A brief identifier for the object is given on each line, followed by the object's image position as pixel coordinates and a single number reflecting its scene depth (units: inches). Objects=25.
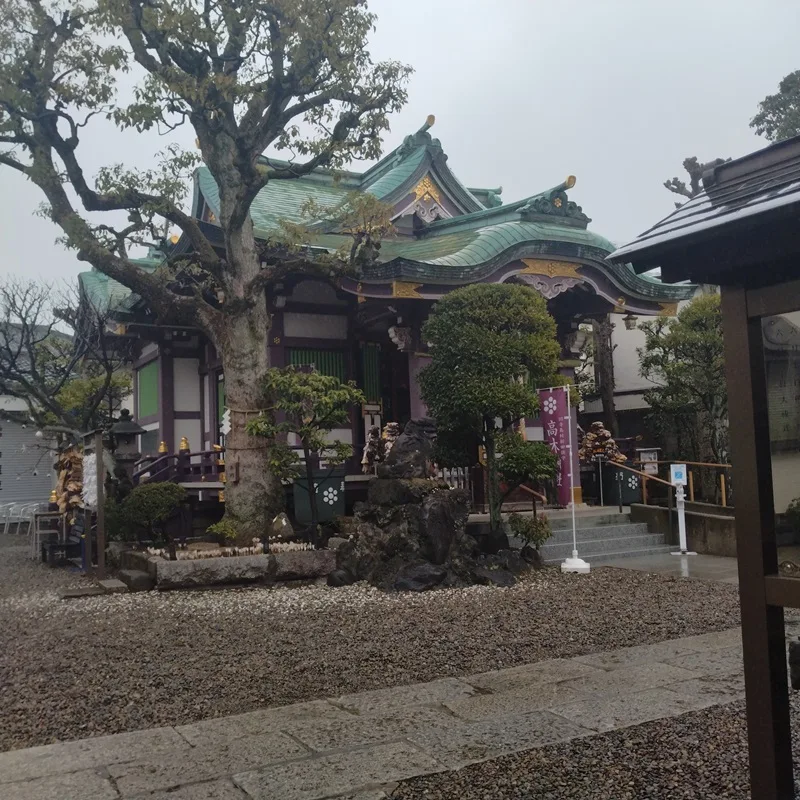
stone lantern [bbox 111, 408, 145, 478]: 594.9
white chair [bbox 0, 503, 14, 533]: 926.1
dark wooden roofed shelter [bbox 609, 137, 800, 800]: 135.3
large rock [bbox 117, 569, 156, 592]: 413.4
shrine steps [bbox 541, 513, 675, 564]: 490.3
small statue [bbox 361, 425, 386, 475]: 560.4
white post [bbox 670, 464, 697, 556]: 504.7
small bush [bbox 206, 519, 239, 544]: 448.1
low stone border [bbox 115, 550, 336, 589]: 406.6
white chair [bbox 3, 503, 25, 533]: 914.1
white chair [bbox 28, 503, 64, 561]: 614.5
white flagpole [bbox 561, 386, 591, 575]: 447.2
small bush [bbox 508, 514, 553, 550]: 437.4
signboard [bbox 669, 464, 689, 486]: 509.0
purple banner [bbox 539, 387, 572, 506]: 479.5
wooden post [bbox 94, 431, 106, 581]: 431.5
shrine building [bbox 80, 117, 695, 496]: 570.9
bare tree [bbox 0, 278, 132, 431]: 587.5
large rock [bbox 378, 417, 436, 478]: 432.8
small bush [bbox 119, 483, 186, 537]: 468.1
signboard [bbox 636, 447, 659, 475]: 625.9
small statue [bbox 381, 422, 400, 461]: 545.6
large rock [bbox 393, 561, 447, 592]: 388.2
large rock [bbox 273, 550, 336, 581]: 425.7
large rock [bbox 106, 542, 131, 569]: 496.1
